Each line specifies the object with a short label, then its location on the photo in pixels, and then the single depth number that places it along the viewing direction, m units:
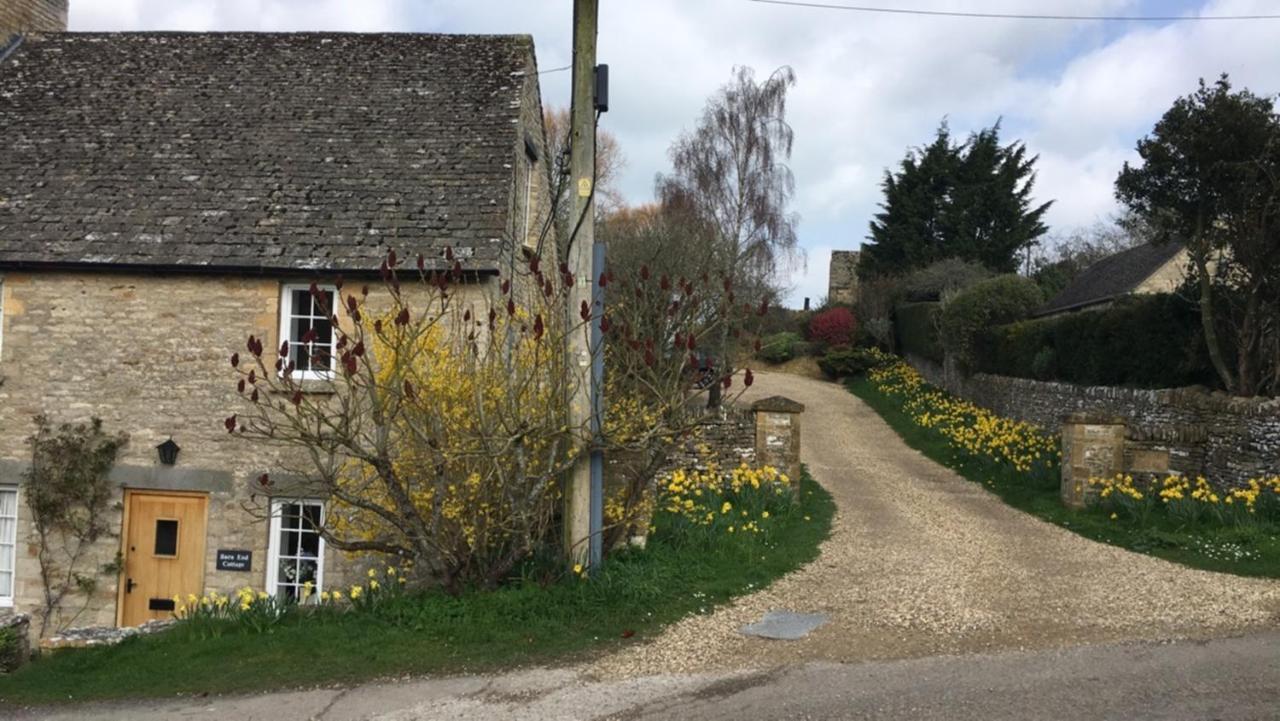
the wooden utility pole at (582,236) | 8.88
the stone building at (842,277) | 50.81
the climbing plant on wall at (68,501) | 12.05
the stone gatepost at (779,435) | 14.17
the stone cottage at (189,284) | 12.10
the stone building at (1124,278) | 29.52
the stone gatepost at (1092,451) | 13.31
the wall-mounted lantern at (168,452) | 12.07
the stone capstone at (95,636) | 9.34
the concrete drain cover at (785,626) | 8.01
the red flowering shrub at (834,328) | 39.53
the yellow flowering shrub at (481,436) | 8.40
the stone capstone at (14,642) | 9.00
